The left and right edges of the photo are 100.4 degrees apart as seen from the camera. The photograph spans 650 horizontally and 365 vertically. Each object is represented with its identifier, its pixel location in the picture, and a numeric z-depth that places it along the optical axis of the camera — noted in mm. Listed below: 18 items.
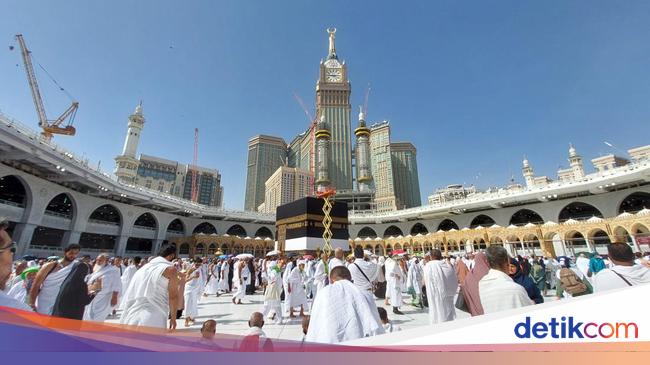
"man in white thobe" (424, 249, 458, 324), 4637
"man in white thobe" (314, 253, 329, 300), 7068
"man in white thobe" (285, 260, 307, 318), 6969
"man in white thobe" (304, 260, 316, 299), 8990
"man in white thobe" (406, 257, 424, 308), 7869
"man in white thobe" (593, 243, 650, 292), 2291
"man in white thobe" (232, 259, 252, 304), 8375
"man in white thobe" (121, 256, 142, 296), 7669
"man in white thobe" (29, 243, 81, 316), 3178
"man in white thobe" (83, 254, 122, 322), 4117
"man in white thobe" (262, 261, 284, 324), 6194
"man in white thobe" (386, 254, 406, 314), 6719
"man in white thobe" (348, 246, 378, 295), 4945
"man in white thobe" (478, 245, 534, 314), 1944
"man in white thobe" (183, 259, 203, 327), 6027
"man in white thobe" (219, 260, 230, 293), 11615
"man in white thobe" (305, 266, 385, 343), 1755
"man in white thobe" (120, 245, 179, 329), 2729
